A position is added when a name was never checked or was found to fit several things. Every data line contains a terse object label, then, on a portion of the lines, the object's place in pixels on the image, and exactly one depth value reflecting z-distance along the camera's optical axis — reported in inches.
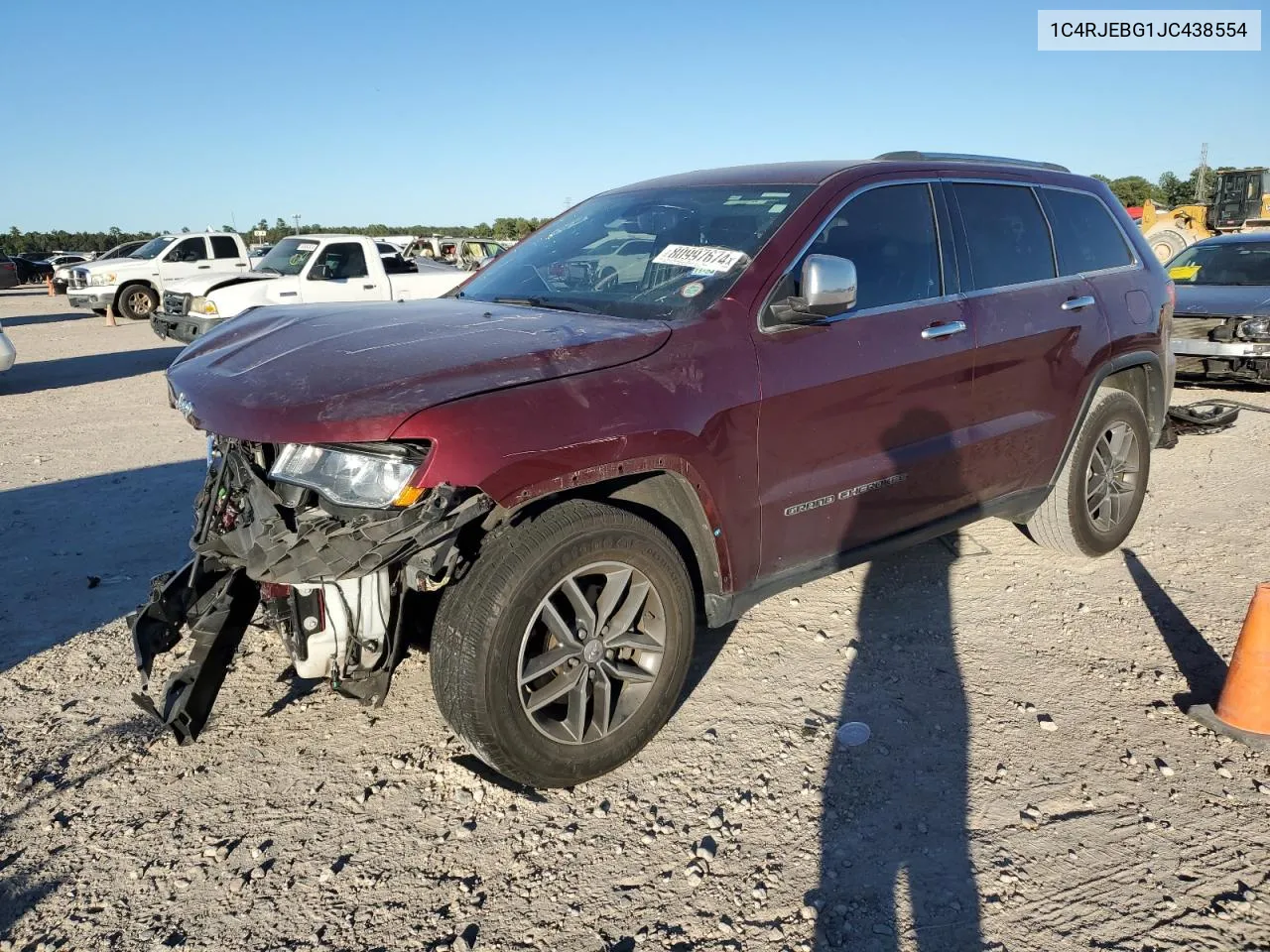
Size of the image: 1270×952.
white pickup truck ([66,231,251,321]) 814.5
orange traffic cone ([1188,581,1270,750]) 129.3
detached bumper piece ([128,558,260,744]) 116.9
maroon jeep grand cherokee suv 105.3
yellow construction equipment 768.9
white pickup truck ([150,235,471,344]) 509.7
